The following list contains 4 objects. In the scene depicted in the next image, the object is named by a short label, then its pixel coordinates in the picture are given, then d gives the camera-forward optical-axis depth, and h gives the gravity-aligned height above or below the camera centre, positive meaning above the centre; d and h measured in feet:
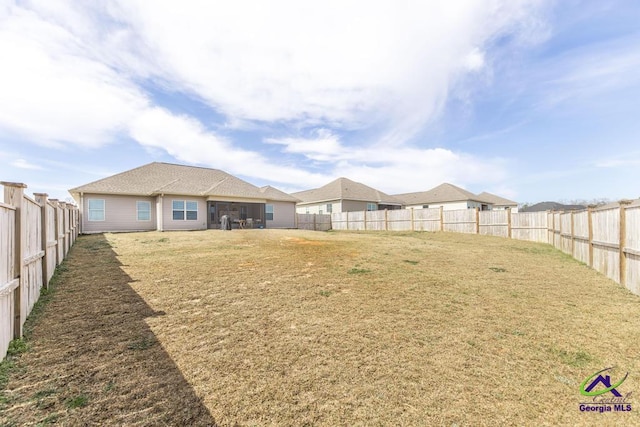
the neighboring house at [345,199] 98.58 +5.56
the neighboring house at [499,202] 138.41 +4.98
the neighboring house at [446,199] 109.50 +5.73
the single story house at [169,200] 58.03 +3.91
